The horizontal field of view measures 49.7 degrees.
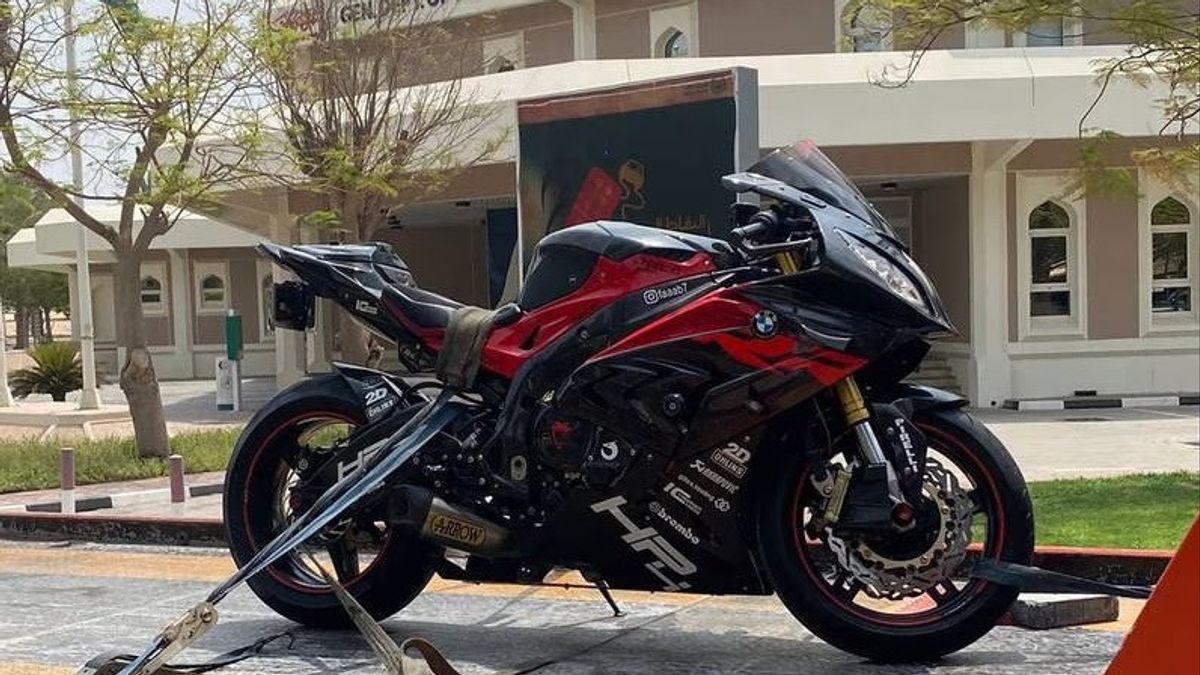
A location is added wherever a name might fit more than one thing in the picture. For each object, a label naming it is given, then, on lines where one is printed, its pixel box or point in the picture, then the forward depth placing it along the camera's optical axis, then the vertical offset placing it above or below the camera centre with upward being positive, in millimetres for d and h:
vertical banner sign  8203 +802
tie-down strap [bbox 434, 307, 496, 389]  4875 -268
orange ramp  2521 -736
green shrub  26219 -1675
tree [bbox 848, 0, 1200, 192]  9656 +1775
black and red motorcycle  4246 -590
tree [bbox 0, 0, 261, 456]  13555 +1900
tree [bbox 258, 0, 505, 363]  16188 +2179
